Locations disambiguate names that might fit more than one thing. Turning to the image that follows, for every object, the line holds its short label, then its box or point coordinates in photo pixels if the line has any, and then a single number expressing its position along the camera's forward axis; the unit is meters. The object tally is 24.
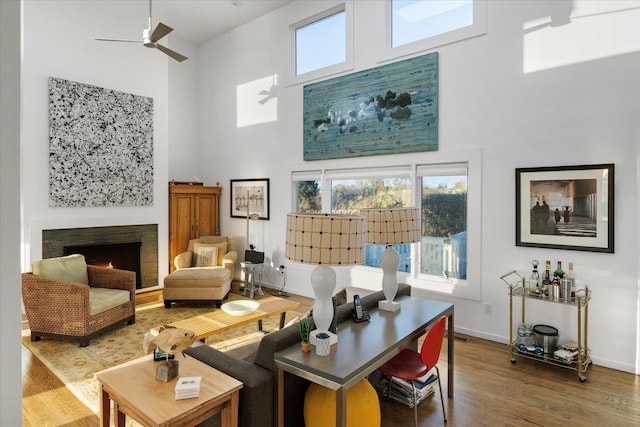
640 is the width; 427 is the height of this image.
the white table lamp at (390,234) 2.77
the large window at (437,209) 4.21
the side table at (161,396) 1.66
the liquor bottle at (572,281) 3.40
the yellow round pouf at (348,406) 2.01
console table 1.80
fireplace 5.09
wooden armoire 6.46
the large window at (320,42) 5.50
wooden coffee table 3.25
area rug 3.09
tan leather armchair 5.16
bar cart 3.26
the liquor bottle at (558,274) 3.48
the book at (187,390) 1.74
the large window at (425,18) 4.32
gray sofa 1.93
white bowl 3.66
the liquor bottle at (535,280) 3.59
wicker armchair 3.80
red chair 2.33
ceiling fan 3.73
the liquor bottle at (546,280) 3.50
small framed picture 6.43
